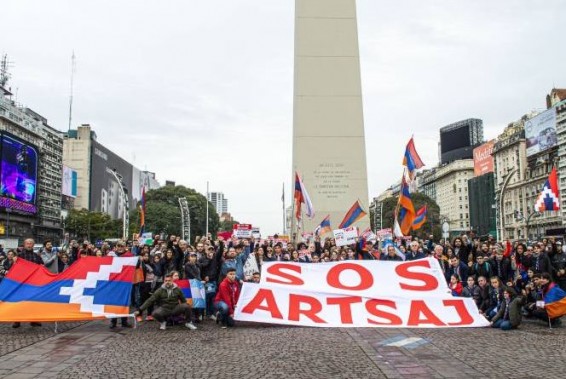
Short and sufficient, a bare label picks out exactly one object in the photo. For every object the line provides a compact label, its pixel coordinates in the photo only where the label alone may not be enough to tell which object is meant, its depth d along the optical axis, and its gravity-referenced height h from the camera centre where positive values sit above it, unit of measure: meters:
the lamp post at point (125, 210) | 30.16 +2.01
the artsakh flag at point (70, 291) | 10.67 -0.80
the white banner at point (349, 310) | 11.14 -1.21
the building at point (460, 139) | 139.12 +26.97
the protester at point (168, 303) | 11.12 -1.07
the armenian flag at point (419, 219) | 19.73 +1.01
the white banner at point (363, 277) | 11.79 -0.61
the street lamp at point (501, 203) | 27.88 +2.18
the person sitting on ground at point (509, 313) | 10.96 -1.24
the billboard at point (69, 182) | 98.31 +11.50
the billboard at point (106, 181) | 108.34 +13.55
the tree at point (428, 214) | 92.76 +5.61
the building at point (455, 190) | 132.75 +13.66
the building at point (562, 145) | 78.56 +14.03
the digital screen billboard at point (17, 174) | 60.44 +8.13
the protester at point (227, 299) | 11.41 -1.02
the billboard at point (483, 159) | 108.69 +17.12
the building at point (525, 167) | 81.94 +12.78
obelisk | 33.28 +9.26
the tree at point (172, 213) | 82.88 +5.44
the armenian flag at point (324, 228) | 24.81 +0.86
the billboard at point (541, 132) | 78.56 +16.32
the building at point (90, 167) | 106.50 +15.29
